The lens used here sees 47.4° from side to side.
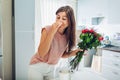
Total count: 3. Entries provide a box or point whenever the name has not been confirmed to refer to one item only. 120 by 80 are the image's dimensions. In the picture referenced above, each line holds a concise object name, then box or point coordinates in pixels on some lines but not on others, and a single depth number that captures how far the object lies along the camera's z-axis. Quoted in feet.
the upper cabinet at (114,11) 7.79
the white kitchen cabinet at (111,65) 7.77
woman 4.29
